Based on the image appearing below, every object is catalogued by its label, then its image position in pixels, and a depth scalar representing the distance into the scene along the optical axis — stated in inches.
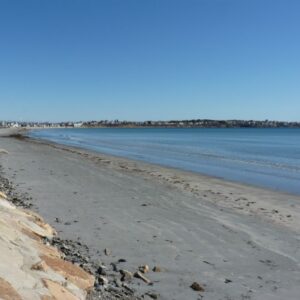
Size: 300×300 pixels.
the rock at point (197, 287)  204.6
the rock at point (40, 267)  171.2
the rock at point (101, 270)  213.9
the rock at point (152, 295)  192.1
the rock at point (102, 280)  197.1
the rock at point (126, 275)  209.6
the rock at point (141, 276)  210.2
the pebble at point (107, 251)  251.8
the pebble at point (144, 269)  223.0
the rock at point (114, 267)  223.8
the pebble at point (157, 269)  226.3
